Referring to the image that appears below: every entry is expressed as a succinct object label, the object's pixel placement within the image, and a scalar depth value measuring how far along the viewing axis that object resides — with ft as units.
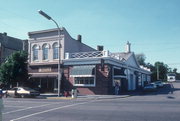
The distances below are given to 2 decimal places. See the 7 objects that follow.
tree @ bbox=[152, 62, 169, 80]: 307.09
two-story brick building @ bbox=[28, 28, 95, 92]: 112.37
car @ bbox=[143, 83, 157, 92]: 123.65
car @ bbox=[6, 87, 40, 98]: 91.30
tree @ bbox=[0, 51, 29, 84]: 104.37
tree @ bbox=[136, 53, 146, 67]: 310.12
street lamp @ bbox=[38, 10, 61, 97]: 71.09
